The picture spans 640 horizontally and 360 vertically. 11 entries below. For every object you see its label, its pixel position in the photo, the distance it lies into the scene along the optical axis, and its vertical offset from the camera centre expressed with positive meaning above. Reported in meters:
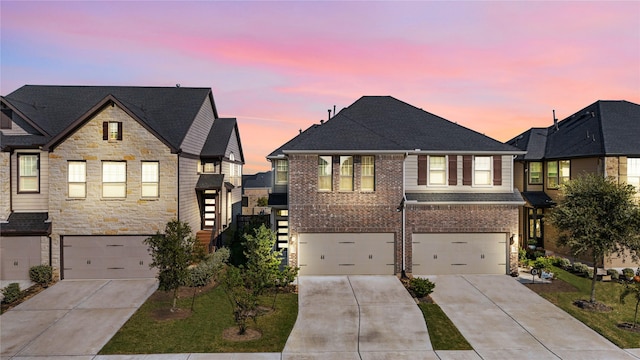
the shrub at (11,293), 17.81 -4.89
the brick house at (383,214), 21.48 -1.66
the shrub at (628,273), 22.00 -4.93
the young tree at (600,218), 17.77 -1.55
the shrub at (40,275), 20.31 -4.63
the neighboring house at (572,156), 23.95 +1.73
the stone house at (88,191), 21.16 -0.42
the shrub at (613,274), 21.78 -4.89
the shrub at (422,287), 17.95 -4.65
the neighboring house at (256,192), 48.69 -1.19
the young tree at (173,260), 16.67 -3.17
